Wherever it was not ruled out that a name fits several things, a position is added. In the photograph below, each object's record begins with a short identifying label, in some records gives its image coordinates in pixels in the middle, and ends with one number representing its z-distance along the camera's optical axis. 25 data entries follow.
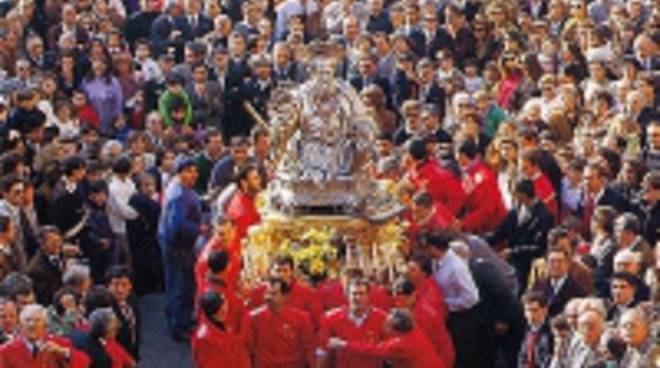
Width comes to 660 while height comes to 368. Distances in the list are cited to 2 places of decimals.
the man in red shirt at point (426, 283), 18.02
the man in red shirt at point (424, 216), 19.78
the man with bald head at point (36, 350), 16.28
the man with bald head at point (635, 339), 15.91
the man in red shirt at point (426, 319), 17.39
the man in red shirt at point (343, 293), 17.72
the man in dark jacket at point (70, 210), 20.30
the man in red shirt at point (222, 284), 17.53
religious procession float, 19.20
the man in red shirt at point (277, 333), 17.41
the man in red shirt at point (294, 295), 17.89
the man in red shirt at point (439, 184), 21.20
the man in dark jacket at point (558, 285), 18.20
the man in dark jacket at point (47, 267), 18.83
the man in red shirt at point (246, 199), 20.16
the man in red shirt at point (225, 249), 18.53
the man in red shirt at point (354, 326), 17.20
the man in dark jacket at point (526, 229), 20.22
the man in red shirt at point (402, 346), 16.86
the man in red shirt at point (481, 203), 21.05
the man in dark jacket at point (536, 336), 17.45
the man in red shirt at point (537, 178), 20.77
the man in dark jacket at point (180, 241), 20.56
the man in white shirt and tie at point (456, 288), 18.55
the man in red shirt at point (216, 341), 17.08
